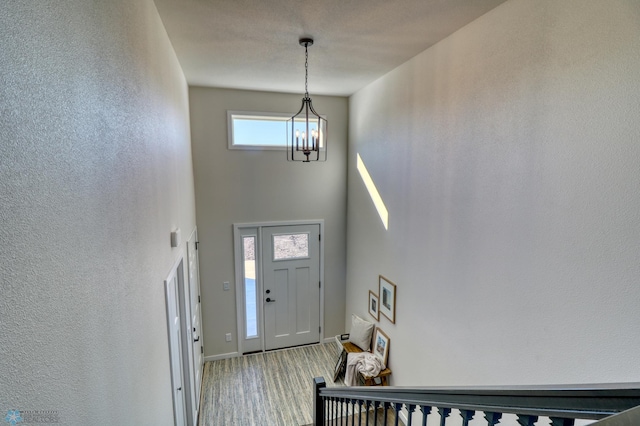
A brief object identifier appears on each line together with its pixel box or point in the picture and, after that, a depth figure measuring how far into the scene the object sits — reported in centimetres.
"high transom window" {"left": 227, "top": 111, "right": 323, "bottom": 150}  457
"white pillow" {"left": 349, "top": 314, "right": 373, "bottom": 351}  437
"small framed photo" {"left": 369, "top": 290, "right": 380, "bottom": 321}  419
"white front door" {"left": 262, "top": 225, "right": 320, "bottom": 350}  502
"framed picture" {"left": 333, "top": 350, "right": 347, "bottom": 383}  445
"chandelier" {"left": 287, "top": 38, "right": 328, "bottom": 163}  478
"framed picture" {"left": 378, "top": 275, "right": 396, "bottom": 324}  375
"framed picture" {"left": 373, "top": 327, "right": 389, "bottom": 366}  394
